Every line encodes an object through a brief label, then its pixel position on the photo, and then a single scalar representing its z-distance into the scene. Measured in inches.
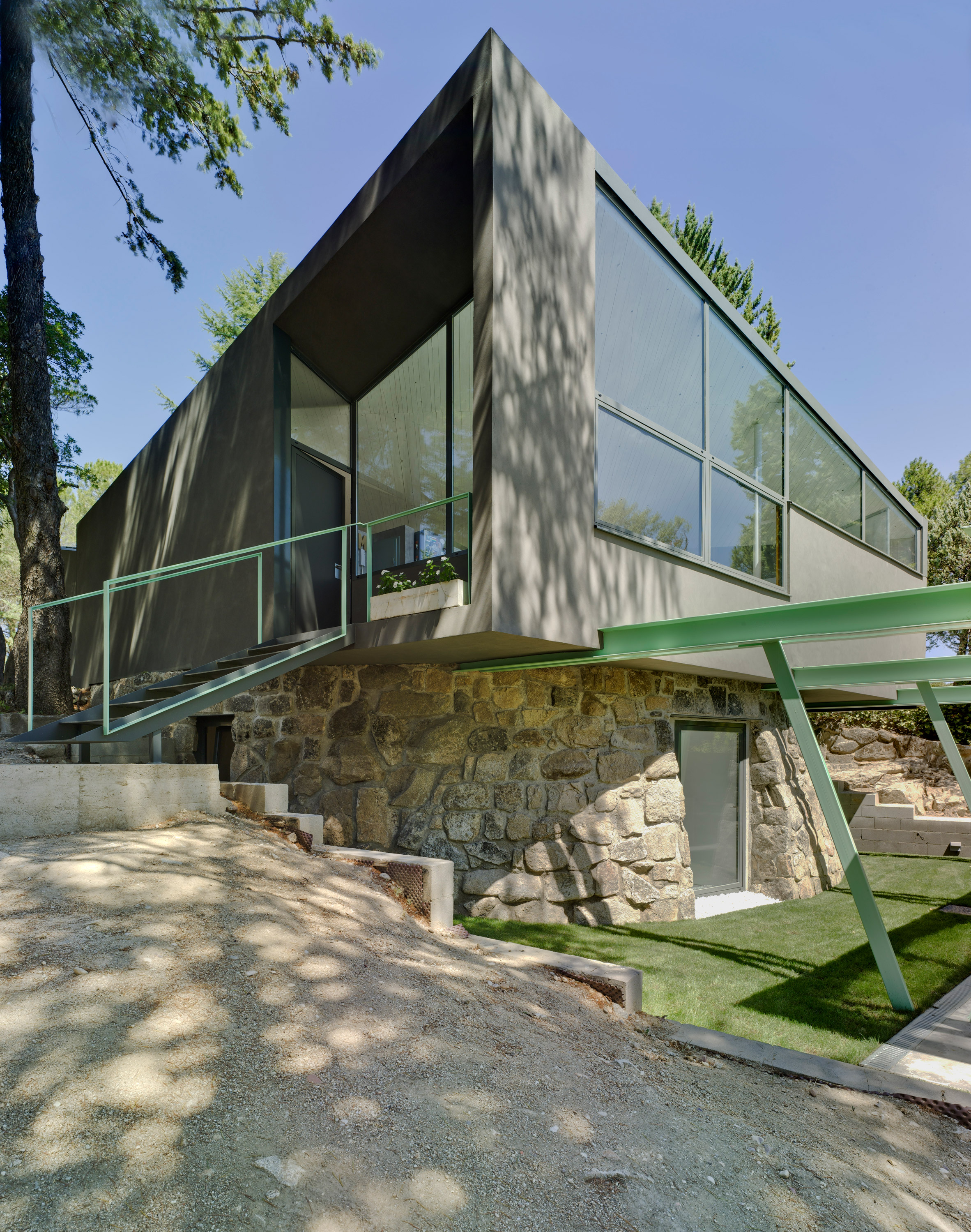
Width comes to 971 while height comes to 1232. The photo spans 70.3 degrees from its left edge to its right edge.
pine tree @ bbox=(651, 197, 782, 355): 738.8
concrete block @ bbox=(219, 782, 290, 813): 207.2
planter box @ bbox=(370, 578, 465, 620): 209.5
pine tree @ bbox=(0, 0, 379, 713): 346.0
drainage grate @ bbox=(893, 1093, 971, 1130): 118.9
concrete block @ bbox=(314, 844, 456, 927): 173.0
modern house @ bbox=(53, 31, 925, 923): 213.9
